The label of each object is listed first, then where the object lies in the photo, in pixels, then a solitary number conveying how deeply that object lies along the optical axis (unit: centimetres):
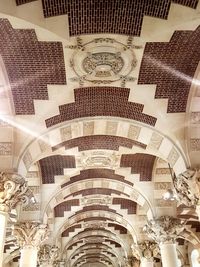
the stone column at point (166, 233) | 1204
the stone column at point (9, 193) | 787
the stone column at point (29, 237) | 1186
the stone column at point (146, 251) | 1573
